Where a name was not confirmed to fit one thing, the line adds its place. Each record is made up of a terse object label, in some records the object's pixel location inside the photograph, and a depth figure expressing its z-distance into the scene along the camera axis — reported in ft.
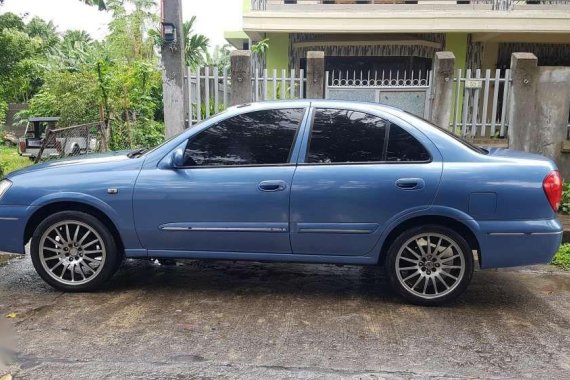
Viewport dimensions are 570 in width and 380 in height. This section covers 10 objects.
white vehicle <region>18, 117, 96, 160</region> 30.71
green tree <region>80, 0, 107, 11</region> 25.84
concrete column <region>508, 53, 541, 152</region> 25.09
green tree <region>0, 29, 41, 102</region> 28.84
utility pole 24.73
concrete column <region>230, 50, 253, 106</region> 25.64
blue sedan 13.50
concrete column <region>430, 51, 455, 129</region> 25.41
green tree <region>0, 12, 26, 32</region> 28.67
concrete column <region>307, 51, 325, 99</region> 25.52
